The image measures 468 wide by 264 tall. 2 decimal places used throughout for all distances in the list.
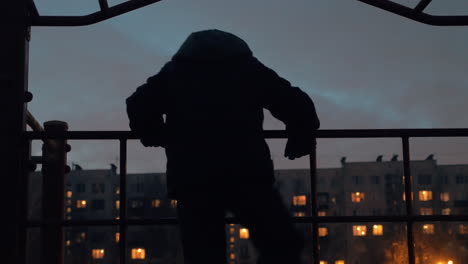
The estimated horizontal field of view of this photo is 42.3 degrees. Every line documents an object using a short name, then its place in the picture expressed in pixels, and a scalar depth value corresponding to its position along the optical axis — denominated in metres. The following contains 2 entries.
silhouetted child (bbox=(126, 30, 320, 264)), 2.49
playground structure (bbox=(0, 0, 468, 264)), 3.51
